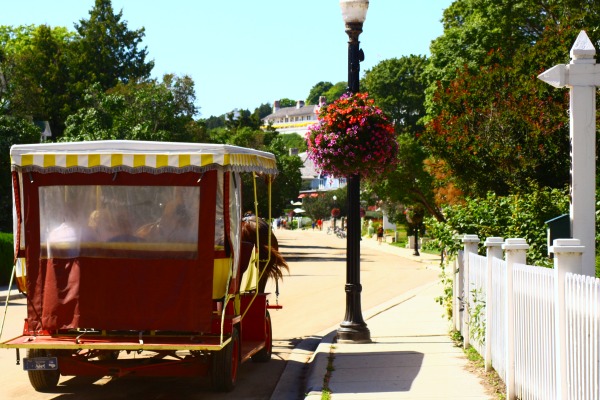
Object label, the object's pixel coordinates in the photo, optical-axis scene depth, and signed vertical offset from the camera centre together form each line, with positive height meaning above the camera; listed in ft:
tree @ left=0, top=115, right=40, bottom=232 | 138.00 +11.25
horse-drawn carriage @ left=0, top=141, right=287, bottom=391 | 35.42 -0.46
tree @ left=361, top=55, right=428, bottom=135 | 344.69 +53.28
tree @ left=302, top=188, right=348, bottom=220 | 401.29 +14.05
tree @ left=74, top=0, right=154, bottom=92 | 312.71 +60.58
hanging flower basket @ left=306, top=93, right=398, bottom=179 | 48.60 +4.86
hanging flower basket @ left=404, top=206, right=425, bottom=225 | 176.17 +4.13
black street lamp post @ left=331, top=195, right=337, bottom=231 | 387.55 +14.60
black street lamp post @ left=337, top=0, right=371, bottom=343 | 49.52 +0.25
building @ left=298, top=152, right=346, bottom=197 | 602.44 +34.77
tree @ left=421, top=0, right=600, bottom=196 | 77.77 +9.27
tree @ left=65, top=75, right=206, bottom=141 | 165.91 +21.92
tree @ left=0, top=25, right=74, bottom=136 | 278.46 +45.97
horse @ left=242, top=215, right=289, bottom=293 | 46.37 -0.60
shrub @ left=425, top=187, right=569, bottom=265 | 51.34 +0.97
